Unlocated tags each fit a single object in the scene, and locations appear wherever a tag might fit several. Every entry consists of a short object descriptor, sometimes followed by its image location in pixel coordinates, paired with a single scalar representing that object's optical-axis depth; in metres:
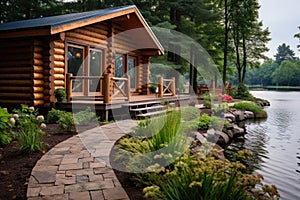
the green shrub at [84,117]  6.38
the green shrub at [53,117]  6.94
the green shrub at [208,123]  7.75
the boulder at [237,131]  8.94
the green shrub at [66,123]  5.86
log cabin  7.60
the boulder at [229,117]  10.97
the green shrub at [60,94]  7.93
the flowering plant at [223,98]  10.83
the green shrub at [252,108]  14.02
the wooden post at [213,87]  18.14
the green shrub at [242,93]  22.69
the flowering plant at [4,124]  4.21
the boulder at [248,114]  13.54
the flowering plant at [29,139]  4.28
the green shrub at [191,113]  8.31
